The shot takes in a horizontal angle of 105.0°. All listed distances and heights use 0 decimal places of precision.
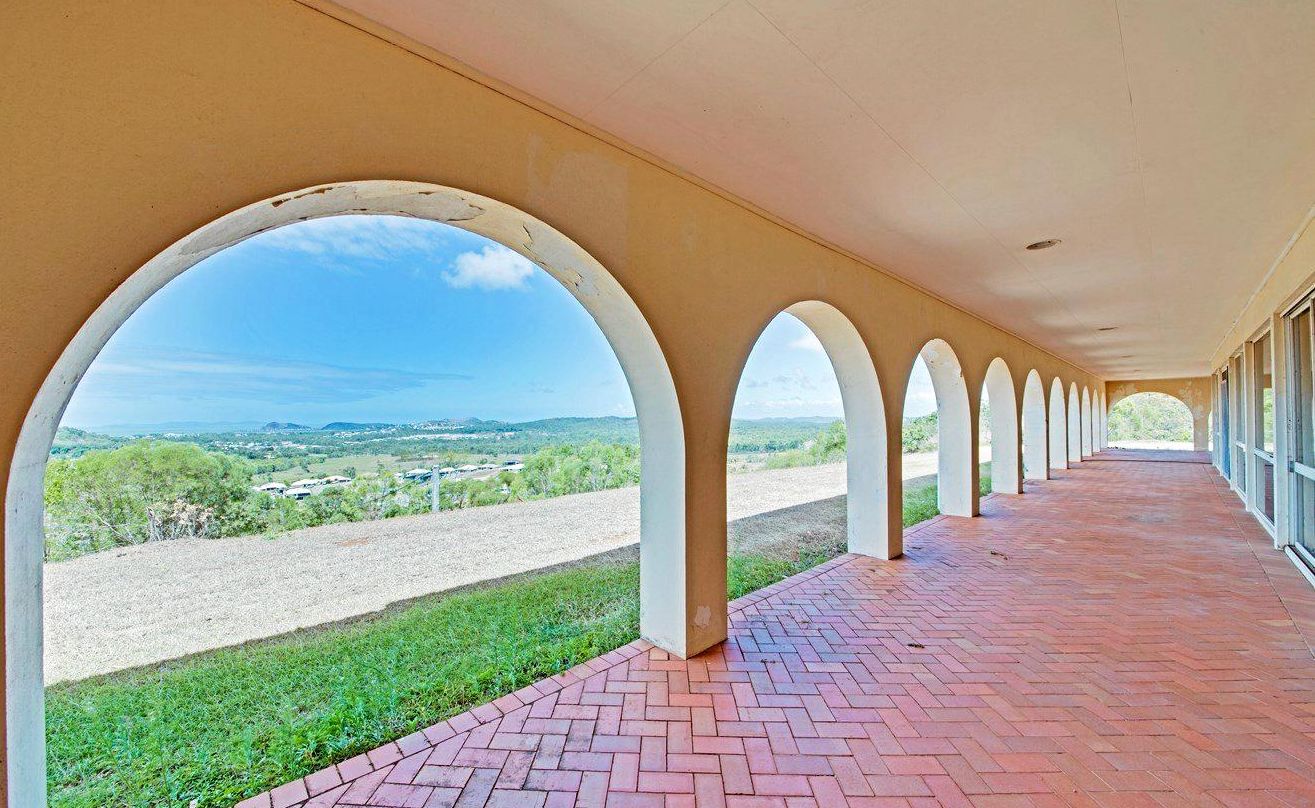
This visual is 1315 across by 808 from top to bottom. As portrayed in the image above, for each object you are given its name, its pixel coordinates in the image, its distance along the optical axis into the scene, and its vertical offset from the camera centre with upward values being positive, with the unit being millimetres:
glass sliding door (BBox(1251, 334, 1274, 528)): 6090 -56
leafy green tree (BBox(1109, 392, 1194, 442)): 25156 -123
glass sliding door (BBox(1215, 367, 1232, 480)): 9797 -515
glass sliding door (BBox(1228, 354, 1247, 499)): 8070 -163
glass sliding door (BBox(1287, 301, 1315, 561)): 4262 -23
